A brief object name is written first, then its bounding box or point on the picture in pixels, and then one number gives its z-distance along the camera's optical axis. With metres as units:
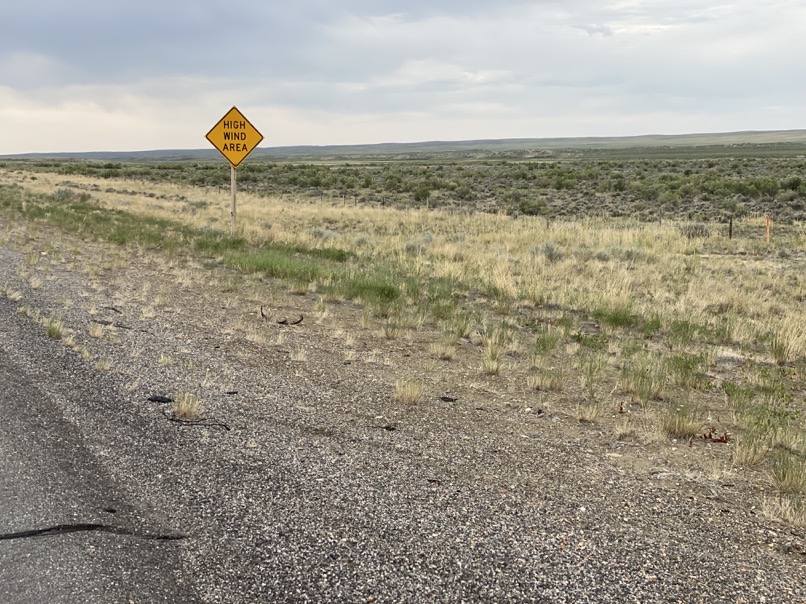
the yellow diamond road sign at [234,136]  18.12
